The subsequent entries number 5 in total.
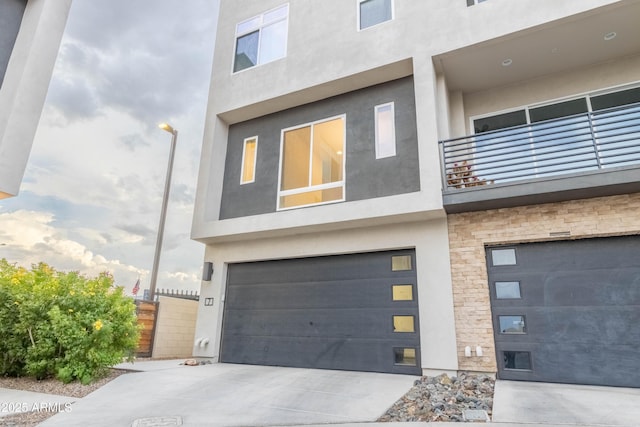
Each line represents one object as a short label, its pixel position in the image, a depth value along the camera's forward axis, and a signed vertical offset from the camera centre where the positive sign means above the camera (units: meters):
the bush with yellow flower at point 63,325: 5.00 -0.26
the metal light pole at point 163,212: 8.64 +2.42
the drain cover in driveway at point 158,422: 3.44 -1.08
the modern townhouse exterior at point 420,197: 5.33 +2.01
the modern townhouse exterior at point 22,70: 6.70 +4.66
